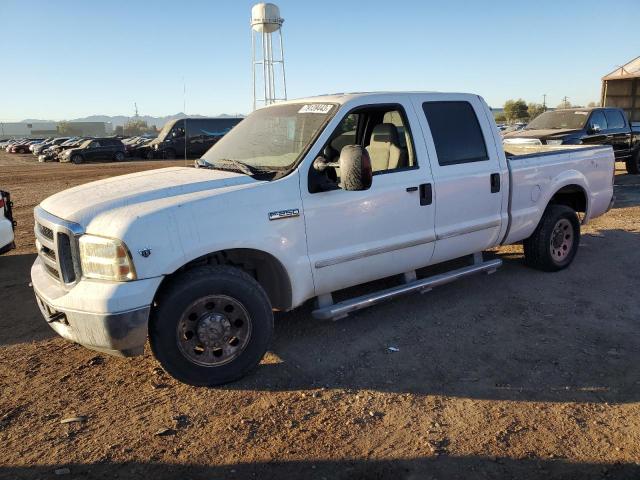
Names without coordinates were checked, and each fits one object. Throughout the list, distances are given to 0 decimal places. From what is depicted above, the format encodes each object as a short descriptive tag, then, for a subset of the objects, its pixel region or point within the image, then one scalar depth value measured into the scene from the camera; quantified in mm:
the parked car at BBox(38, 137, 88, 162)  31500
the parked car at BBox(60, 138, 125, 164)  29031
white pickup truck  3240
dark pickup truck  11953
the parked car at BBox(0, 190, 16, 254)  6109
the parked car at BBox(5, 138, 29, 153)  43125
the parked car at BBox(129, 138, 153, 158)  30389
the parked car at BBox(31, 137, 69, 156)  36228
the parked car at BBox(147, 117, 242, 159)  27141
